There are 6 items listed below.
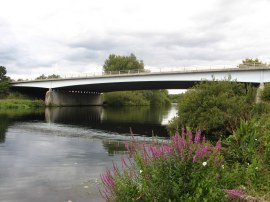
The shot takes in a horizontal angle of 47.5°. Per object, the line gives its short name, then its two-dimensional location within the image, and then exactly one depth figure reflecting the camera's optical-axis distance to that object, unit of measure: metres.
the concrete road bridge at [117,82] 43.22
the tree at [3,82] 75.94
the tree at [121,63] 100.54
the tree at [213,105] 25.02
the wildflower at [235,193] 4.74
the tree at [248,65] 42.42
